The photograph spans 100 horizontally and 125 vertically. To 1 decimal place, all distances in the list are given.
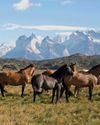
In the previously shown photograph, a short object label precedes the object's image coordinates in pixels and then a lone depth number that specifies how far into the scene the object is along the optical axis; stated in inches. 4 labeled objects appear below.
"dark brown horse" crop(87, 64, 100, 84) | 1035.3
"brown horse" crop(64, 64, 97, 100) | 928.3
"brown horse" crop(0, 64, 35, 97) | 999.0
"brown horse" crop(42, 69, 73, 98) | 1187.3
